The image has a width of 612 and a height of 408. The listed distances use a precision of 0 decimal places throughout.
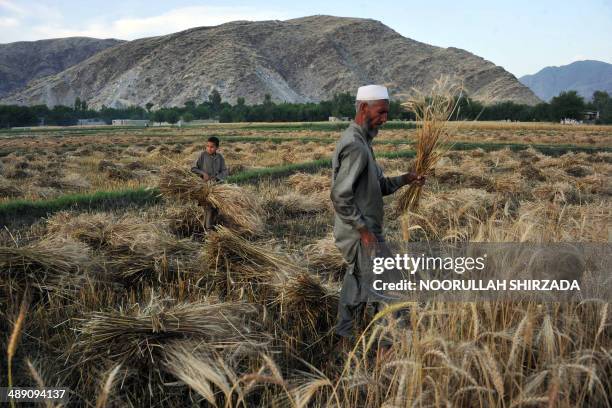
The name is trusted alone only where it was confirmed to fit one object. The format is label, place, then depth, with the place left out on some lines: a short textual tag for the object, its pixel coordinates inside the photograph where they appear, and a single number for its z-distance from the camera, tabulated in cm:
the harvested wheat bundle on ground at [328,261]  440
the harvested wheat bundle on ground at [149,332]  270
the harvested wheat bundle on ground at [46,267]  371
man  271
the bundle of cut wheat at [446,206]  617
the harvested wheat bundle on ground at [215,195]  576
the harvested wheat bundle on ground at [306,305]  341
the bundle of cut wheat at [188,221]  613
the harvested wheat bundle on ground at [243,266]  375
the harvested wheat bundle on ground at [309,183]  944
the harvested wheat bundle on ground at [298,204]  783
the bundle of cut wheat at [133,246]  422
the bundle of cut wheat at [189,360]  235
